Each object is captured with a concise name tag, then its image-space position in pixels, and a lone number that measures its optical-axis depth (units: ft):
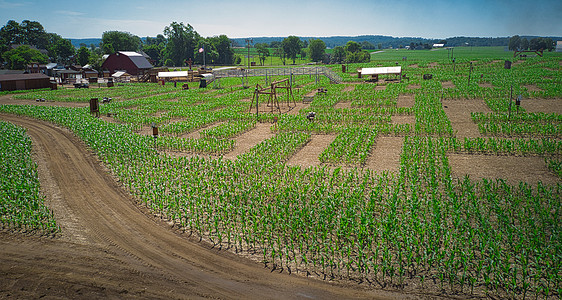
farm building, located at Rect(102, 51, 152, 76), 287.48
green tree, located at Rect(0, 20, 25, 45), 440.86
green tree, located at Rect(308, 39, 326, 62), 459.32
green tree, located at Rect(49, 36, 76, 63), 390.75
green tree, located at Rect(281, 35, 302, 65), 468.34
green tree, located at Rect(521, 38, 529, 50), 620.08
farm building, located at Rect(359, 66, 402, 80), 188.75
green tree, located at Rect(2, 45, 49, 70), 295.89
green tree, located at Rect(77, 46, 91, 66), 326.20
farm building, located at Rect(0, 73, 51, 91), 197.23
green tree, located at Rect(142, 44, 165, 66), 442.63
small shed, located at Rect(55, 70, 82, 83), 254.27
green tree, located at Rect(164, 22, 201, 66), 386.32
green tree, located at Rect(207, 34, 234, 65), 419.95
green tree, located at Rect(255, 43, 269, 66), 459.73
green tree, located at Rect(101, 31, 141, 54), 383.86
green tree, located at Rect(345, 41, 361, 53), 455.63
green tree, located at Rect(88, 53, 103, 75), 305.10
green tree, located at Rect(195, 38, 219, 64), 392.27
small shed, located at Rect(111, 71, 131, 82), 253.24
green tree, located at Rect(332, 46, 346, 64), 464.65
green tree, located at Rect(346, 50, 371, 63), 408.05
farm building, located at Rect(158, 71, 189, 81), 224.53
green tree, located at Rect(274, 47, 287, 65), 517.18
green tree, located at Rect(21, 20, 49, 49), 472.32
